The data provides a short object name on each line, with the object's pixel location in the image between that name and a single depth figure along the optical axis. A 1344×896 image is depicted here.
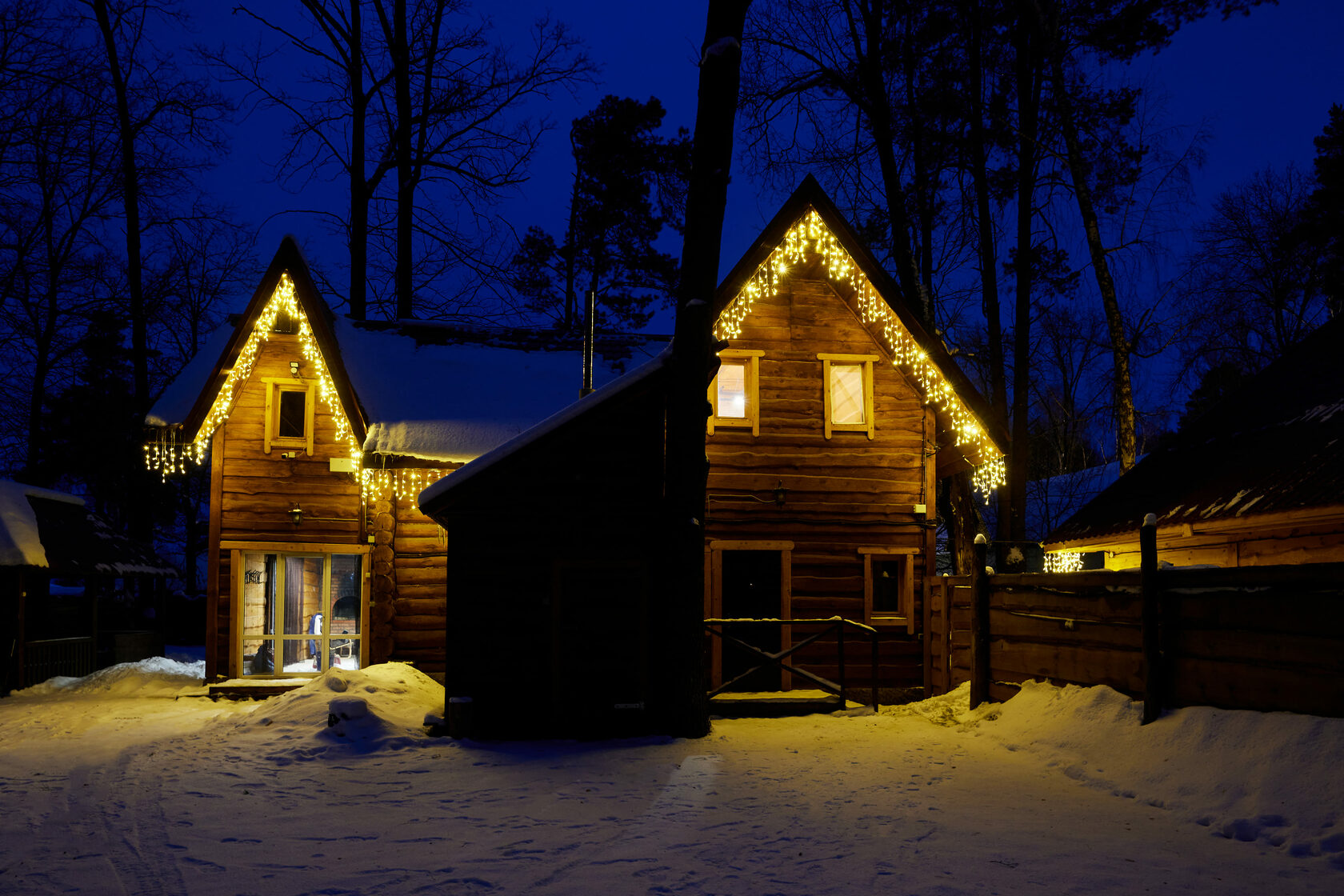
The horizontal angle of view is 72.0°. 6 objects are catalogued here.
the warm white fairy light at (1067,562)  18.12
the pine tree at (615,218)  27.61
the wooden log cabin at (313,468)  15.45
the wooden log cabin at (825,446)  14.55
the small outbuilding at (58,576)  16.53
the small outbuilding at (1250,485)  11.29
